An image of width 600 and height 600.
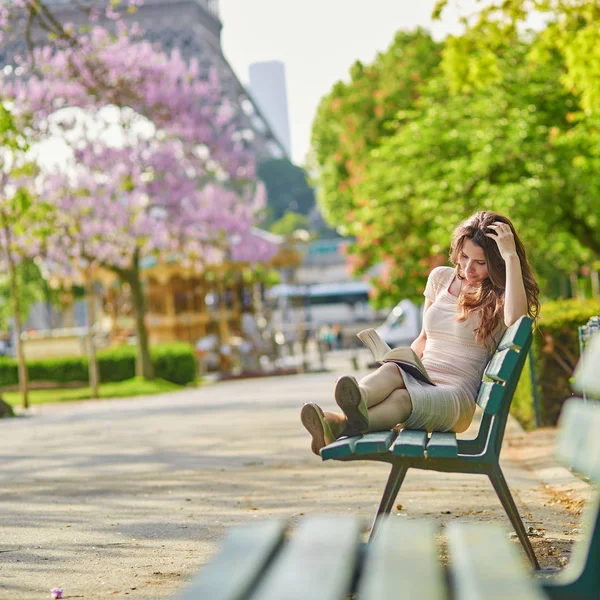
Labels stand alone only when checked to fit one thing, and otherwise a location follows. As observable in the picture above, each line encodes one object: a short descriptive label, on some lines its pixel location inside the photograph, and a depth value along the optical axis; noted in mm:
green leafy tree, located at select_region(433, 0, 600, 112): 13570
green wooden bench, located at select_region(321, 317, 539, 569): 4559
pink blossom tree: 25969
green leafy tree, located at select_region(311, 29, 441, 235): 38469
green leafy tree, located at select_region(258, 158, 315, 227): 135125
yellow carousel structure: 33781
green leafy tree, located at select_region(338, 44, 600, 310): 22297
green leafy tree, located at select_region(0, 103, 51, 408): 17675
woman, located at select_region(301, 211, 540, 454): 5148
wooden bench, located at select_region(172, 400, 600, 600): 2109
